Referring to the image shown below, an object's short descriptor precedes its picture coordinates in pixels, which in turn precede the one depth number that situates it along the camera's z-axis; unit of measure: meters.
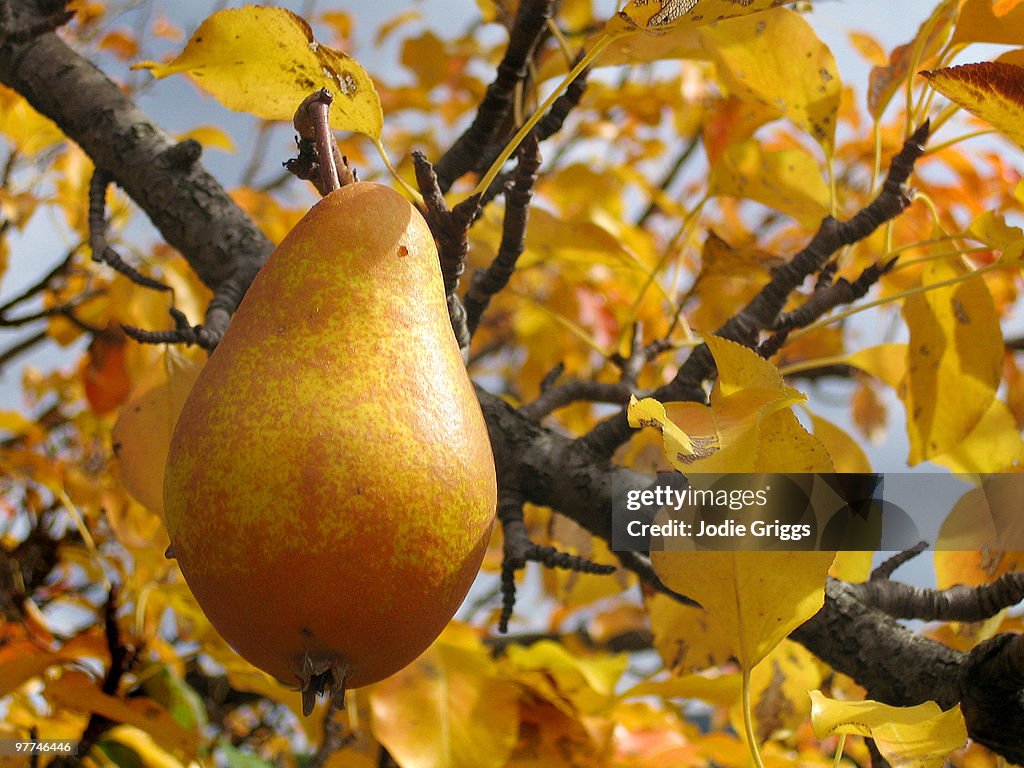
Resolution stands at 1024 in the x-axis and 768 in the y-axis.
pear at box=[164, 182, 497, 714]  0.37
